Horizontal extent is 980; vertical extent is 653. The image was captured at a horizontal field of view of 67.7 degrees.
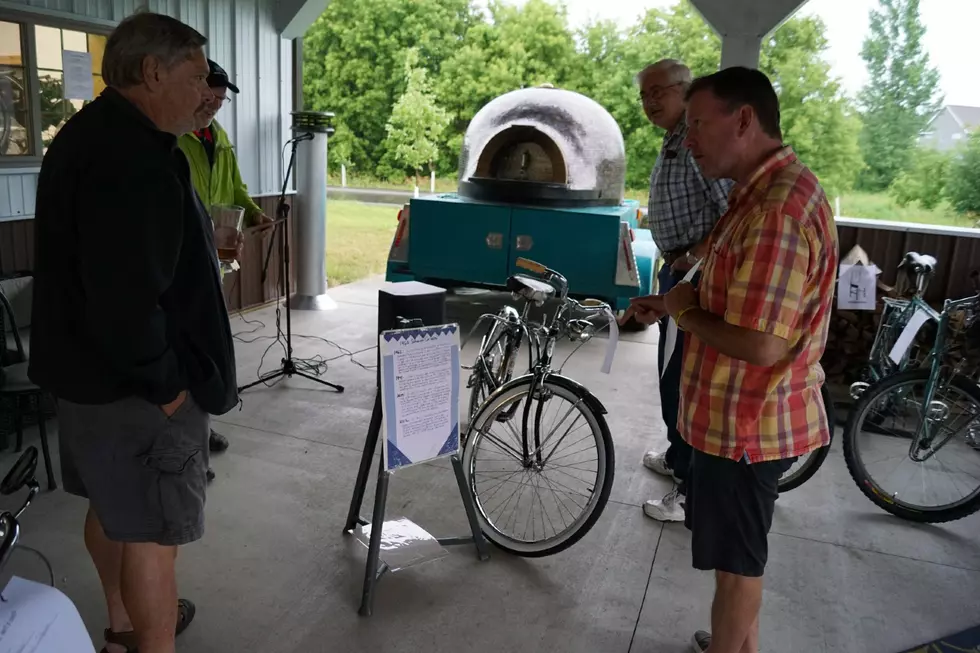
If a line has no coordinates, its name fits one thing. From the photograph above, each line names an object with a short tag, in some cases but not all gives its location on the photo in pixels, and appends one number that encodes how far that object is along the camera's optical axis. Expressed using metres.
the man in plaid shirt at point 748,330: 1.56
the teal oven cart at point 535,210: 5.96
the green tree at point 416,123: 18.48
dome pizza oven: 6.54
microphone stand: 4.64
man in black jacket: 1.49
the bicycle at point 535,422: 2.75
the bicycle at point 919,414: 3.26
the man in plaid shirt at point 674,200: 2.97
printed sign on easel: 2.38
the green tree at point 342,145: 19.80
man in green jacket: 3.36
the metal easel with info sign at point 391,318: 2.42
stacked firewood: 4.91
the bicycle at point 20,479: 1.23
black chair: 3.16
